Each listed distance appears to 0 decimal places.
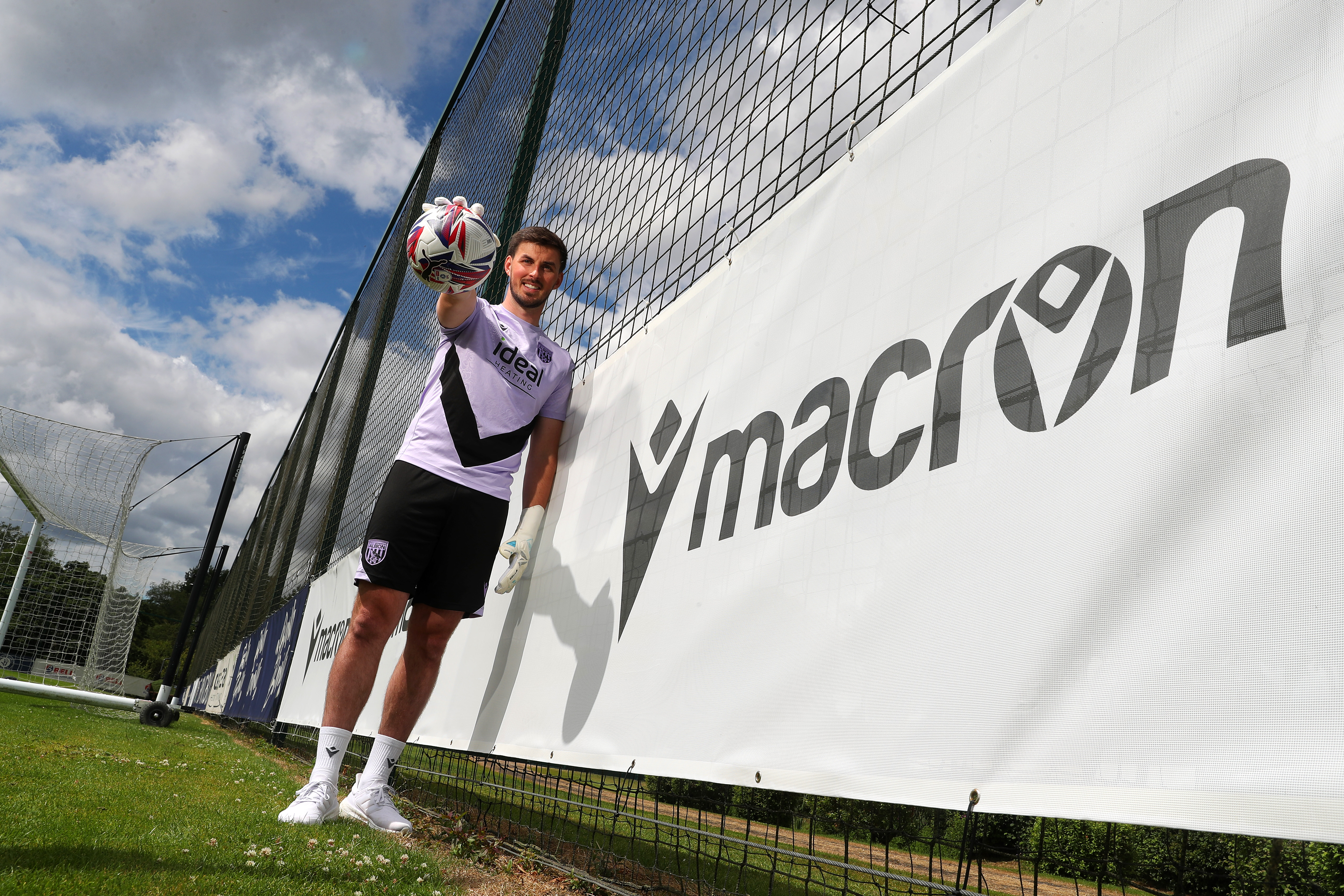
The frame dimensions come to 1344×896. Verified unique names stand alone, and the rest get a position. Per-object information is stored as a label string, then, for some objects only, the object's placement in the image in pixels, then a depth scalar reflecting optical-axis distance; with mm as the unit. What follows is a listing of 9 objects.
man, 2238
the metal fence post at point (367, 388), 7332
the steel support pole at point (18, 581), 11070
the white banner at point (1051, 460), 790
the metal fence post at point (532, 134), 4113
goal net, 11414
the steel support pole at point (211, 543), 9602
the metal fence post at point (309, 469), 9750
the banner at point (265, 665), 6906
